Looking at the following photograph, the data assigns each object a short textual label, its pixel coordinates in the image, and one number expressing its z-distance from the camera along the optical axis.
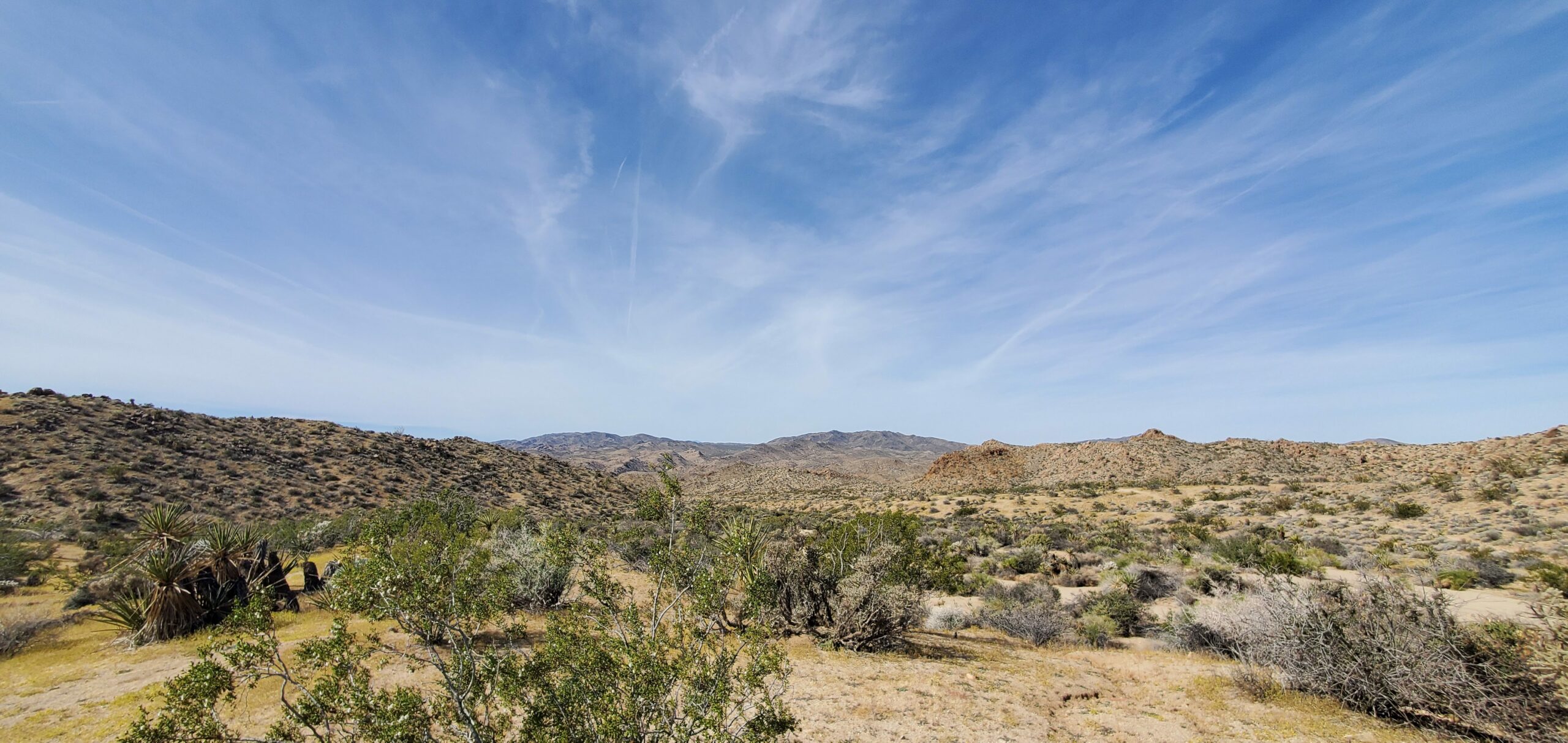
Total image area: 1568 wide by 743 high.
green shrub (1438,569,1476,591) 14.74
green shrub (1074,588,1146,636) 14.42
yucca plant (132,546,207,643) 12.02
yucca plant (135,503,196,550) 13.84
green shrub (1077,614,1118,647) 13.59
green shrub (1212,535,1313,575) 14.32
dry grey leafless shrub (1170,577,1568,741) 6.93
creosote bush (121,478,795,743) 3.90
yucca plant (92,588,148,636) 11.98
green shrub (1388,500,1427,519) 24.31
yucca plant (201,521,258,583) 13.56
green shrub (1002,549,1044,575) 21.92
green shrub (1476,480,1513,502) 24.17
